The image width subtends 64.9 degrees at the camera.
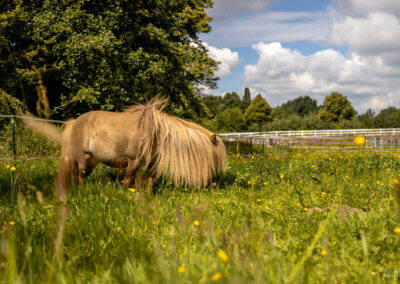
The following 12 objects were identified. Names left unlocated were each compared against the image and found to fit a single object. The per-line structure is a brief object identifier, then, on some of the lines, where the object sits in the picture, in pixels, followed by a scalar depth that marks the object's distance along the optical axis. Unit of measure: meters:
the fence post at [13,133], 7.10
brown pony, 4.79
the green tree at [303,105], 142.48
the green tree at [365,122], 57.02
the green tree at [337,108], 70.12
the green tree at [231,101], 98.56
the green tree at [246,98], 100.86
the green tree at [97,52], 12.27
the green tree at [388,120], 61.25
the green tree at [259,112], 67.44
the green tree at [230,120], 65.38
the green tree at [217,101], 80.84
